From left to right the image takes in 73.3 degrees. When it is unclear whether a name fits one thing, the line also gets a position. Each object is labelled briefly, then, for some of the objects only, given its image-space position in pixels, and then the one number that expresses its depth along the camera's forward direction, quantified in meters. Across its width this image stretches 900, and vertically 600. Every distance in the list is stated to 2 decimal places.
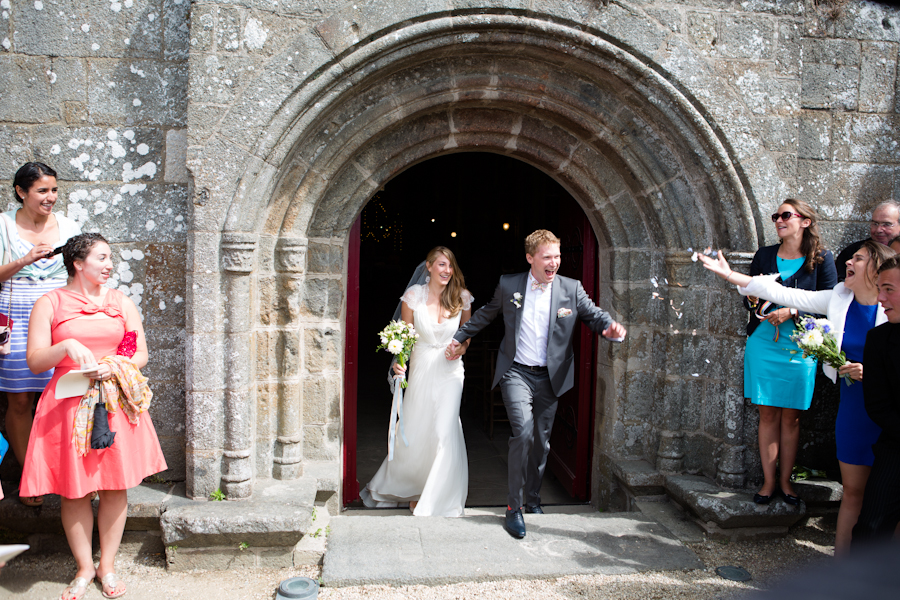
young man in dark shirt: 2.55
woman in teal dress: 3.33
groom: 3.66
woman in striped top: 3.14
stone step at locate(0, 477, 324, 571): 3.12
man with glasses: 3.38
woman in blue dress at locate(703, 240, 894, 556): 2.87
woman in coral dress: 2.74
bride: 4.04
